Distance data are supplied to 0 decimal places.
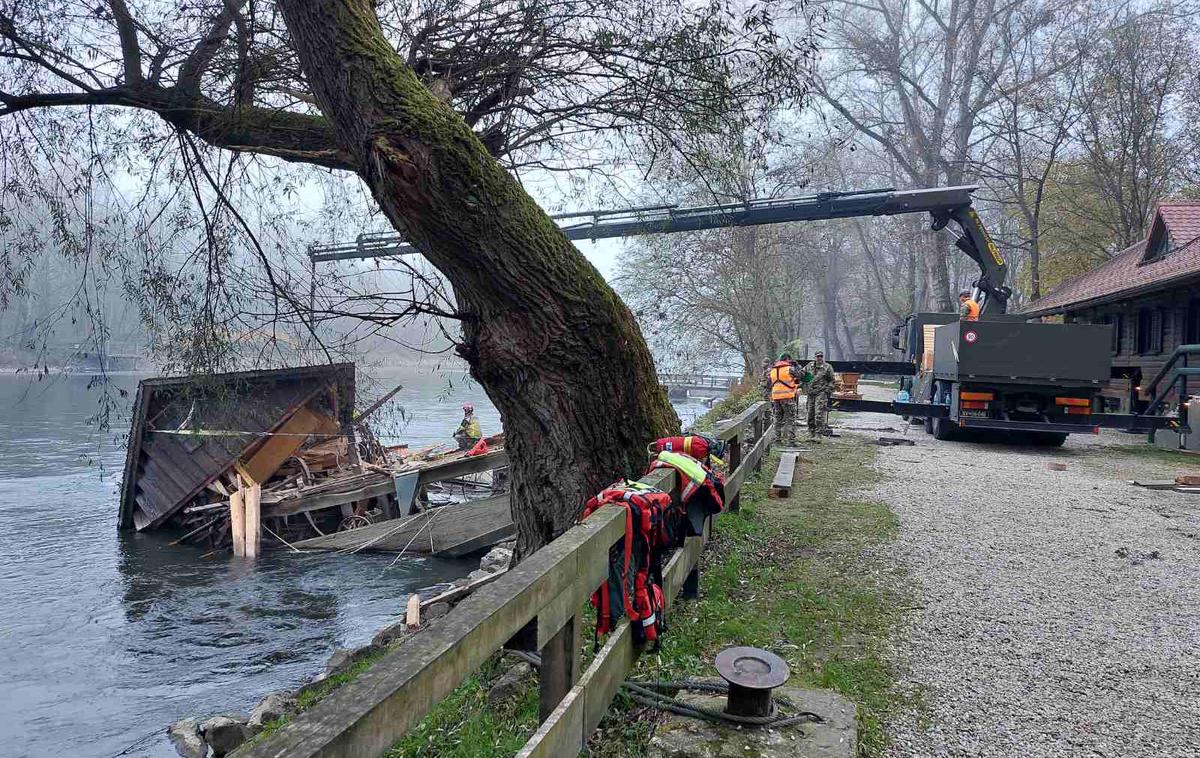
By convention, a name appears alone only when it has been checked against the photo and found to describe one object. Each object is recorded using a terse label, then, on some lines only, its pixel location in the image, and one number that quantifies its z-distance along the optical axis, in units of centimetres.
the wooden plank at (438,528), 1428
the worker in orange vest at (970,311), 1548
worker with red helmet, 1912
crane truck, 1280
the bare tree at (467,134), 419
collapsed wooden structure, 1553
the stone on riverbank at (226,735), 654
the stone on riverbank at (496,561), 888
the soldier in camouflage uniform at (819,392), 1451
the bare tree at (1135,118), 2350
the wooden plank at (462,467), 1470
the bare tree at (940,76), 3142
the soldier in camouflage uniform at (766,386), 1406
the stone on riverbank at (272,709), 653
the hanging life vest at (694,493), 387
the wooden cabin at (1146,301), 1725
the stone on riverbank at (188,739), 687
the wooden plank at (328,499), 1588
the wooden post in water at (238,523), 1512
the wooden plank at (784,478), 886
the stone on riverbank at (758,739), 294
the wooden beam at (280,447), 1667
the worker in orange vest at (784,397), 1365
